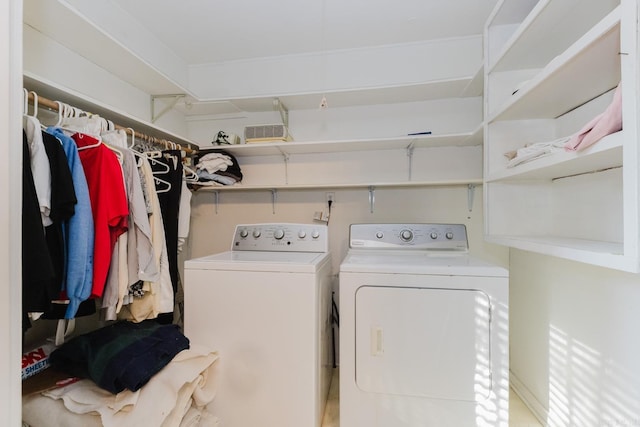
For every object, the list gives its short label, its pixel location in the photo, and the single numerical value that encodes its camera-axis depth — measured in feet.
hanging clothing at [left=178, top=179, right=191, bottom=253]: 5.98
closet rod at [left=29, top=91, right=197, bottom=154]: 3.75
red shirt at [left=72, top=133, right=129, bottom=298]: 3.79
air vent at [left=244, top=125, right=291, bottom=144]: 6.60
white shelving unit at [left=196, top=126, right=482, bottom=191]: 6.45
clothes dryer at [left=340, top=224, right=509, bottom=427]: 3.99
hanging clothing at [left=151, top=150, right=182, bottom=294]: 5.62
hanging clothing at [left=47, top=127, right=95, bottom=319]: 3.51
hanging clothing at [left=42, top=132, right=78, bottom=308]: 3.31
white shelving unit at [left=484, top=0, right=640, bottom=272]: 2.43
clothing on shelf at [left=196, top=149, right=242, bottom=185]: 6.70
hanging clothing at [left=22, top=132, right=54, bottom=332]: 2.86
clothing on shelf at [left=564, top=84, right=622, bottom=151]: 2.53
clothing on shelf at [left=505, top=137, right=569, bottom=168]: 3.56
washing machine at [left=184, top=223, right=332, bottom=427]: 4.34
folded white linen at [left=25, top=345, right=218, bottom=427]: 3.55
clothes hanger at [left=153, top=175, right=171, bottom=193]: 5.53
